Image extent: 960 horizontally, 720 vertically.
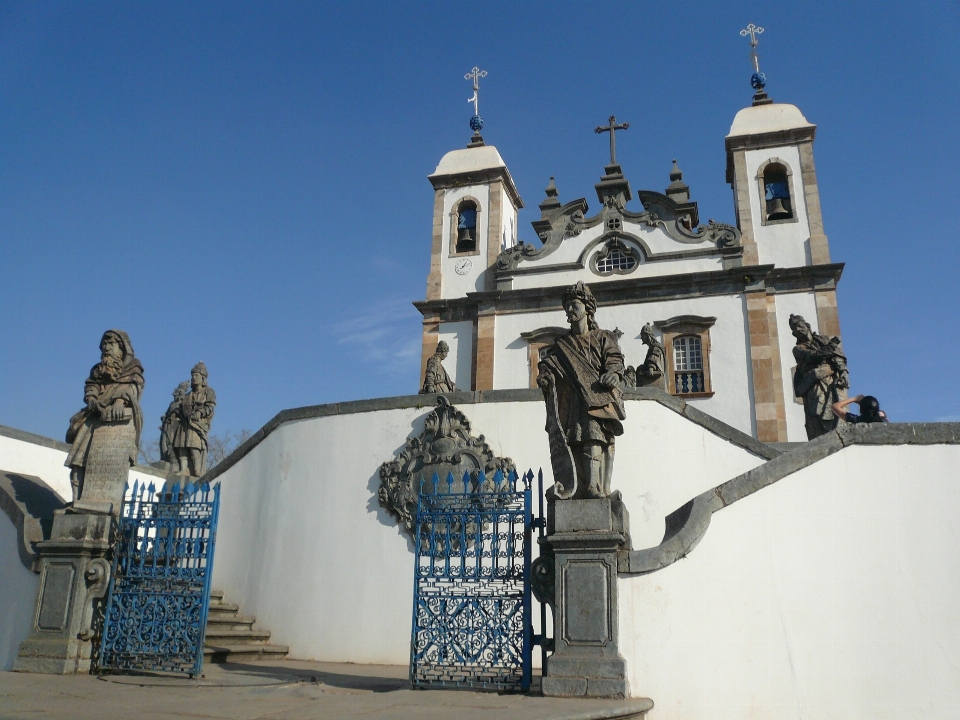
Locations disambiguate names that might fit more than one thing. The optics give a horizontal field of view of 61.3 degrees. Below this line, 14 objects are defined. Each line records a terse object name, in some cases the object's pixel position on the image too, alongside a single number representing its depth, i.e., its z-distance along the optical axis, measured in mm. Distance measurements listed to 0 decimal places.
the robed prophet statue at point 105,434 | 8805
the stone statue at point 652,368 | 16469
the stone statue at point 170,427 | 14383
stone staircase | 9969
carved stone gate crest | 11320
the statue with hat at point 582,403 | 7285
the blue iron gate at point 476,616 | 7254
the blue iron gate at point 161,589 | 8070
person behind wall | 9461
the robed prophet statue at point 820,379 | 11461
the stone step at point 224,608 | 11545
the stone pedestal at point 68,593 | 8133
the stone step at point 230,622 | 11195
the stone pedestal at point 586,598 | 6742
